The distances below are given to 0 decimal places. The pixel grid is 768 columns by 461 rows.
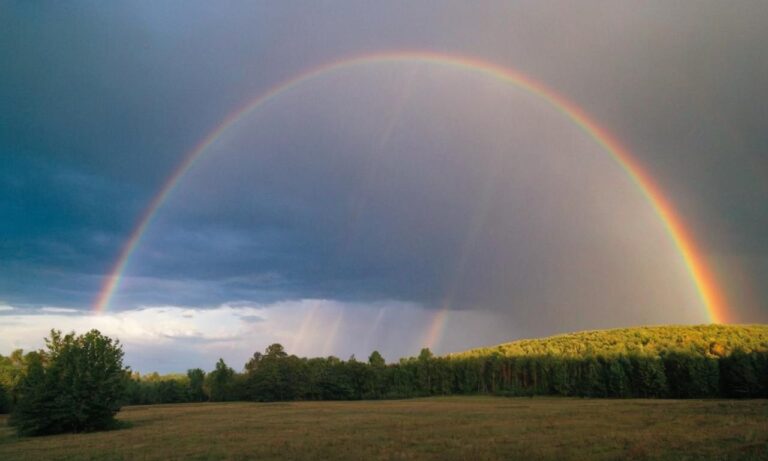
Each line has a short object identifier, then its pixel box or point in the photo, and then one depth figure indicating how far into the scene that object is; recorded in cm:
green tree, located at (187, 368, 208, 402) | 13800
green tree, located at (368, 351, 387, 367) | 15246
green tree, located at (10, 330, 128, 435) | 5038
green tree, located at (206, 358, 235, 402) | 13400
